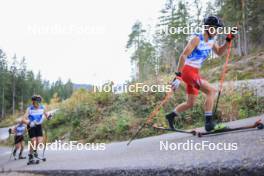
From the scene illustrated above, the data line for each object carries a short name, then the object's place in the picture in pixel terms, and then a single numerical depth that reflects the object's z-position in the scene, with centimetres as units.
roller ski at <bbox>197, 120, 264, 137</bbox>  563
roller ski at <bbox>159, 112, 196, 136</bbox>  670
